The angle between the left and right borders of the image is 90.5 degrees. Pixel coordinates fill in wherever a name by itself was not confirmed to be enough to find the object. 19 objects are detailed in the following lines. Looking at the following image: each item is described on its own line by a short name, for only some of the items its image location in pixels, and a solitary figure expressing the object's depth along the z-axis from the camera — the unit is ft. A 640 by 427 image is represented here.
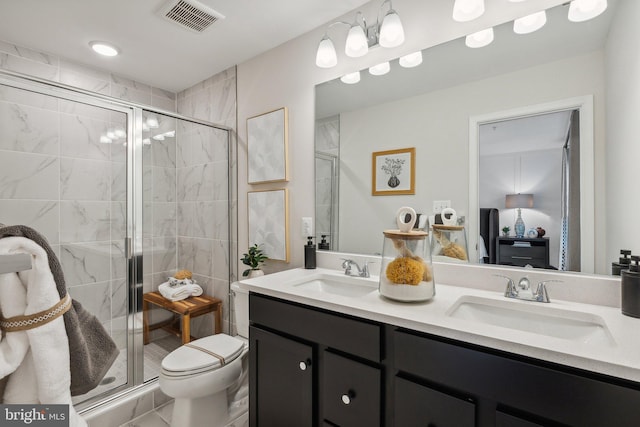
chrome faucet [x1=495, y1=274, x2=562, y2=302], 3.76
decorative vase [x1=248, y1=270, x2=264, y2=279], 6.62
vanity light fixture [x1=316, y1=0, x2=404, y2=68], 4.90
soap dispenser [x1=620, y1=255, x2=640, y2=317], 3.19
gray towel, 2.04
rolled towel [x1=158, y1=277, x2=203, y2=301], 7.16
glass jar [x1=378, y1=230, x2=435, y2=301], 3.79
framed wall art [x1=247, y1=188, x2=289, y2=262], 6.73
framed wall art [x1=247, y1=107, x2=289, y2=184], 6.72
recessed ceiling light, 6.82
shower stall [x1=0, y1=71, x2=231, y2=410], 5.61
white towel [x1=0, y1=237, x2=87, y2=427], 1.83
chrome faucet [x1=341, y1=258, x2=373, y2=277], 5.23
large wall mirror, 3.79
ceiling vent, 5.58
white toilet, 5.24
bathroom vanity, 2.48
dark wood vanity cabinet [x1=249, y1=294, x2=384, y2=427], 3.56
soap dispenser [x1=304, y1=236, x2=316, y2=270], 6.00
